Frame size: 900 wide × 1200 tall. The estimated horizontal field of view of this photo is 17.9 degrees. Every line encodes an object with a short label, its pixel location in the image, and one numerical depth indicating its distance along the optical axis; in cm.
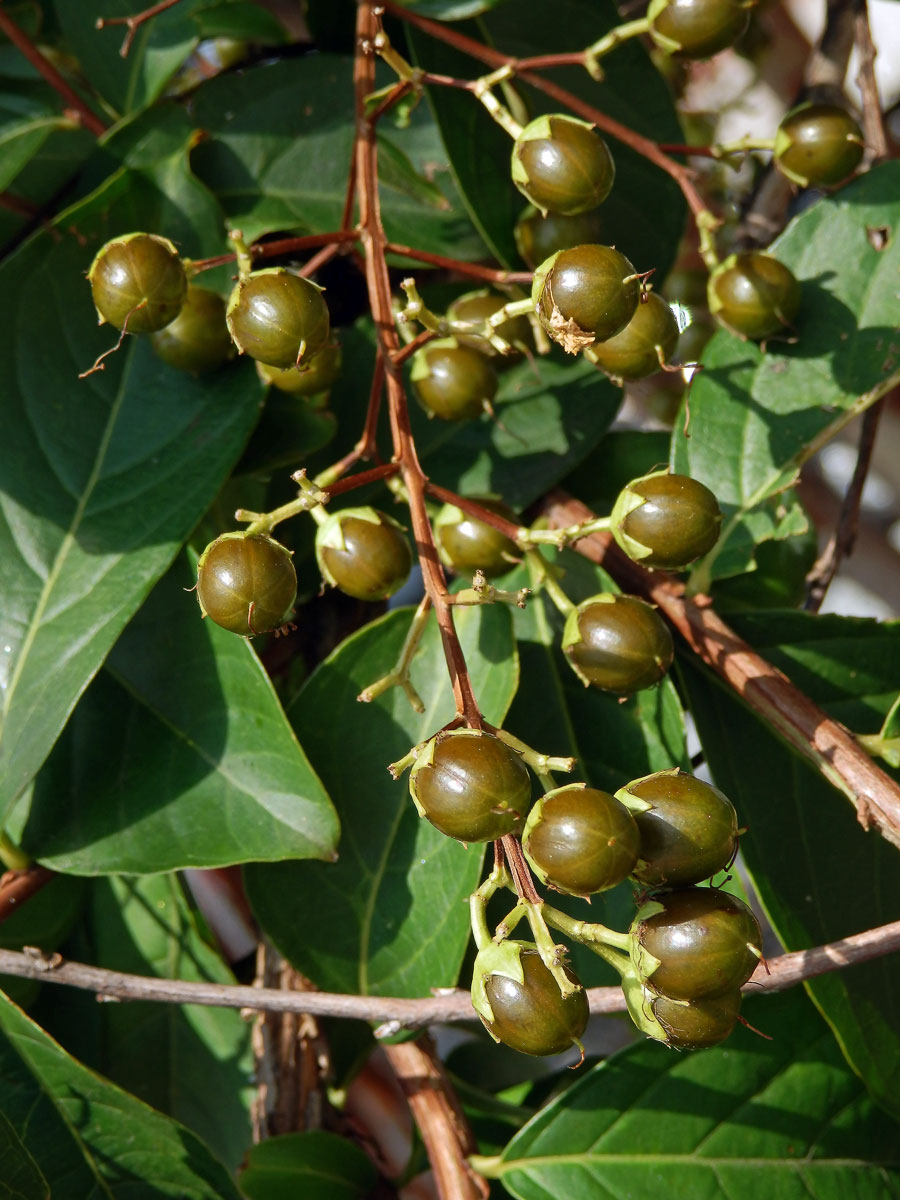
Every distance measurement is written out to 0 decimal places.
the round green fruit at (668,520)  26
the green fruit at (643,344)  27
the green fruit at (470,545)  27
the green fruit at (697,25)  28
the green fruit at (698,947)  24
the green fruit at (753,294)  28
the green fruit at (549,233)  29
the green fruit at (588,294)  25
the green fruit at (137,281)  27
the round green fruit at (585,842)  24
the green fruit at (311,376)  28
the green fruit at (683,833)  25
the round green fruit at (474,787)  24
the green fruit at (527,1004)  24
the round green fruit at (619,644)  26
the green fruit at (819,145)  29
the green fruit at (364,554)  26
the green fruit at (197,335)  28
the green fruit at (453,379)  28
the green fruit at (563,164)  27
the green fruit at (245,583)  25
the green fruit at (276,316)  26
